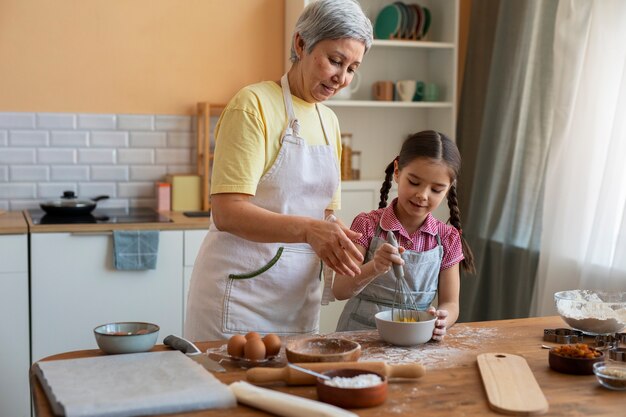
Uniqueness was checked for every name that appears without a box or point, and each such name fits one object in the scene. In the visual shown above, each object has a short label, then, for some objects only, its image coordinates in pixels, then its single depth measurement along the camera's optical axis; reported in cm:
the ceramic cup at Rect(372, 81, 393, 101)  460
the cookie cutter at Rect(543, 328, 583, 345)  221
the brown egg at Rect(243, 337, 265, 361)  188
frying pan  402
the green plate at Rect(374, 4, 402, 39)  456
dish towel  380
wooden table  163
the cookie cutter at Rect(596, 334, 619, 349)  217
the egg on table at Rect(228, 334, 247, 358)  191
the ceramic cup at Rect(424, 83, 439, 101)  466
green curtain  397
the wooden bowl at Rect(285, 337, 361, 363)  184
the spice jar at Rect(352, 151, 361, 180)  468
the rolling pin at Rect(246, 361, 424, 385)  172
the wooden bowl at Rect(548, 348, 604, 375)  189
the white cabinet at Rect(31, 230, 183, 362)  374
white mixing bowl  205
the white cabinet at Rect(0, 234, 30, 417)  368
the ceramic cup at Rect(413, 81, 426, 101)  468
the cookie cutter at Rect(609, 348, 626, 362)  202
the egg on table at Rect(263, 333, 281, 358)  191
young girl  245
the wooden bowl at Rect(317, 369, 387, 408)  161
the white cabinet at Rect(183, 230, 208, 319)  395
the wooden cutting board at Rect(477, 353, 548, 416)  163
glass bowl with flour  224
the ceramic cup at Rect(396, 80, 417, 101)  459
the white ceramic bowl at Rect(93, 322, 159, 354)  190
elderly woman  226
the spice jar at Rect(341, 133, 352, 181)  458
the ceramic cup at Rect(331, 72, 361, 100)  446
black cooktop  391
